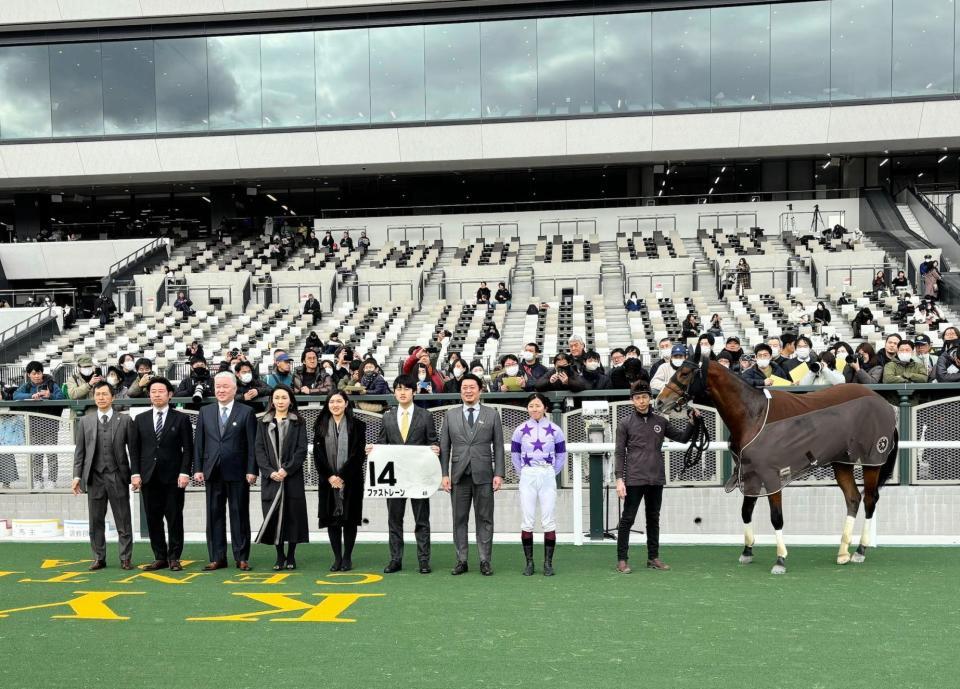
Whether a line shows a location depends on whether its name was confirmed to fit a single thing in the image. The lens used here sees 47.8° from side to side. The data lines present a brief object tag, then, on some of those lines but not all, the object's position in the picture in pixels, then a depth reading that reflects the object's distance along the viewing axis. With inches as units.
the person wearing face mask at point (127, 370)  622.2
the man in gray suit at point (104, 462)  421.4
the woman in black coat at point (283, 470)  402.9
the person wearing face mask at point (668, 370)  499.3
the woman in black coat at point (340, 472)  401.7
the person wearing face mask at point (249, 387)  497.7
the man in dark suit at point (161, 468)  414.0
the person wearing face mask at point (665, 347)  629.9
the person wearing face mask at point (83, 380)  568.4
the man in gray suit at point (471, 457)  399.2
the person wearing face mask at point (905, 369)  511.2
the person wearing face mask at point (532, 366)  565.9
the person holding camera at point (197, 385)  530.8
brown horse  385.1
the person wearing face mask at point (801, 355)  539.2
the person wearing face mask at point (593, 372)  532.4
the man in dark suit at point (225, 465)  411.5
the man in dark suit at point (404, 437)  403.2
